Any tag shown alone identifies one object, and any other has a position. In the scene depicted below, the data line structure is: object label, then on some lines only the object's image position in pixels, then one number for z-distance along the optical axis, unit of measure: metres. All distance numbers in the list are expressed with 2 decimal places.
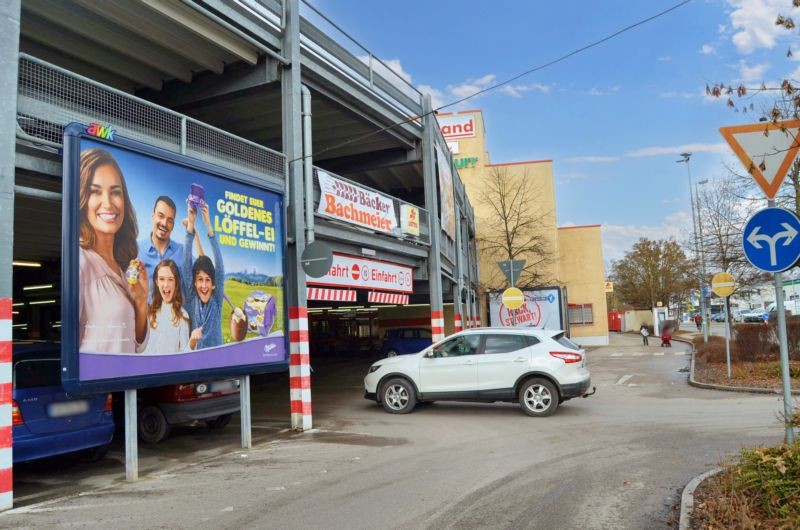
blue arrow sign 5.52
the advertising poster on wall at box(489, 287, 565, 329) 30.58
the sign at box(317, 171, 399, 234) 12.41
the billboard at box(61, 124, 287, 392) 7.08
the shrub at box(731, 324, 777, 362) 18.67
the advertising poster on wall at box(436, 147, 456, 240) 18.36
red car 9.71
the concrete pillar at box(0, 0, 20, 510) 6.47
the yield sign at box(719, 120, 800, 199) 5.64
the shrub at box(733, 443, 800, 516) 4.57
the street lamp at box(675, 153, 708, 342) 29.42
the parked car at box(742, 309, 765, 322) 55.75
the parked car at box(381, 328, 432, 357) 29.69
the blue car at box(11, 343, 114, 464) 7.07
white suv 11.38
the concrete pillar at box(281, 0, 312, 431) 11.34
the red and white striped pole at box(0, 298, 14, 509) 6.43
